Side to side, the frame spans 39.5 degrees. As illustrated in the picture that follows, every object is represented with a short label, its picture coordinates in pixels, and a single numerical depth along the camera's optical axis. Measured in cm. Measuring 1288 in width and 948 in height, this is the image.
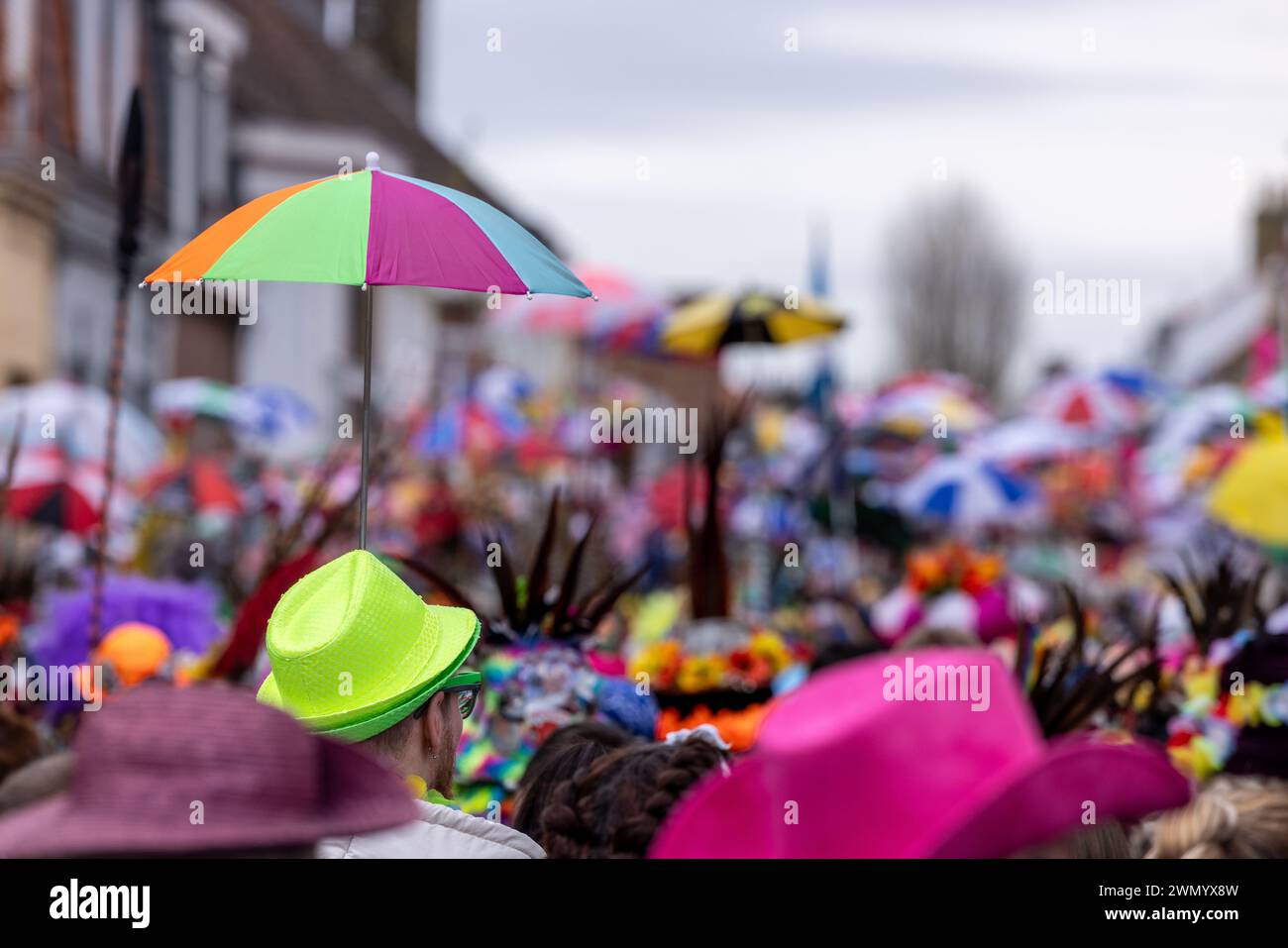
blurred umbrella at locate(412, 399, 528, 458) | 1641
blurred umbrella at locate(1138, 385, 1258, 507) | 1591
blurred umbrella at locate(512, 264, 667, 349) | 1418
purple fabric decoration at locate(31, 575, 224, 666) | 599
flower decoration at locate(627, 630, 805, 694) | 579
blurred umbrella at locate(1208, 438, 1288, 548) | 835
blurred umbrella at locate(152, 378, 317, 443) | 1426
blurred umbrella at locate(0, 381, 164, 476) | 1057
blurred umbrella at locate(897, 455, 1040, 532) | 1294
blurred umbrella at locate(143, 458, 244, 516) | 1238
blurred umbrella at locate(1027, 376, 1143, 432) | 1786
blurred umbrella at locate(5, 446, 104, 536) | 907
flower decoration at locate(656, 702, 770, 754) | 515
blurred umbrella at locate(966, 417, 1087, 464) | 1558
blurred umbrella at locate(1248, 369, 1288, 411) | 1093
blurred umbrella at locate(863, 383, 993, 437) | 1582
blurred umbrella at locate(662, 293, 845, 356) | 1070
